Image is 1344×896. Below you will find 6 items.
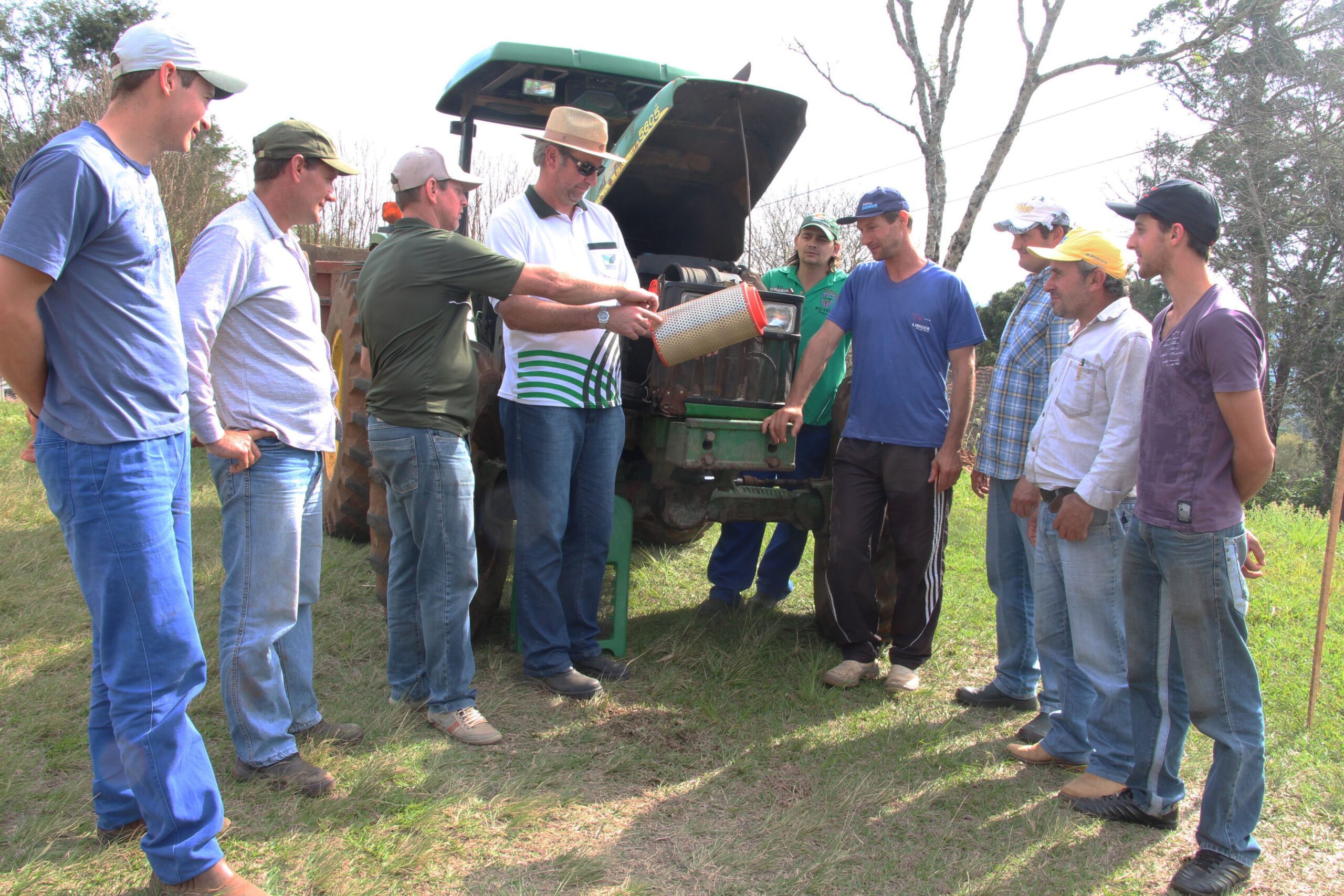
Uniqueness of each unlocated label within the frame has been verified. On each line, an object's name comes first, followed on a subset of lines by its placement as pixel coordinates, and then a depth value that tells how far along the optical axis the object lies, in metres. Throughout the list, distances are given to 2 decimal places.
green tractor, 3.96
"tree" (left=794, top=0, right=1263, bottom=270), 14.08
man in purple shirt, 2.67
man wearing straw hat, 3.72
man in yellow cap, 3.14
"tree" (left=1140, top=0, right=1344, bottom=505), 19.64
